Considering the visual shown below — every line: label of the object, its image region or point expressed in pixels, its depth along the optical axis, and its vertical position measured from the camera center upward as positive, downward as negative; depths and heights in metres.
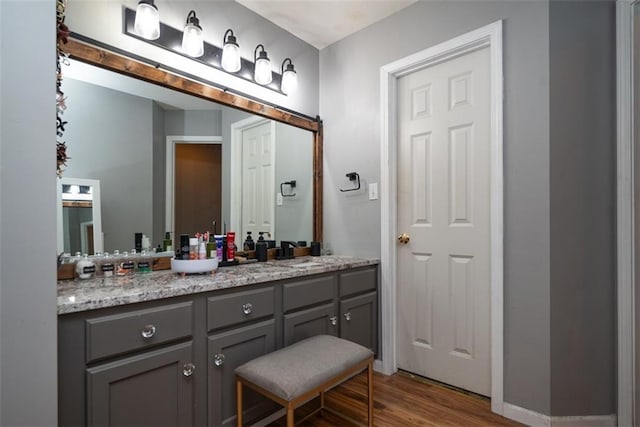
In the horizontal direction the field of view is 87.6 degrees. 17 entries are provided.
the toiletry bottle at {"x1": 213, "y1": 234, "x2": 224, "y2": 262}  1.97 -0.19
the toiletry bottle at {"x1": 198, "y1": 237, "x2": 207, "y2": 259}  1.69 -0.19
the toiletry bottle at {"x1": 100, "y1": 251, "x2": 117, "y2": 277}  1.61 -0.26
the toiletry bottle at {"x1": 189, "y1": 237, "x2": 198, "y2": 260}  1.67 -0.18
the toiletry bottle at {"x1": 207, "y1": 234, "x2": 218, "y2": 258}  1.83 -0.20
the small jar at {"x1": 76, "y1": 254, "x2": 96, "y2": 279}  1.50 -0.25
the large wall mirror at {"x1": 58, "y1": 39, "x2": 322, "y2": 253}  1.62 +0.35
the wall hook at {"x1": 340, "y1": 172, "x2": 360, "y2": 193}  2.53 +0.28
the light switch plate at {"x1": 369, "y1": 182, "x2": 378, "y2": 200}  2.44 +0.16
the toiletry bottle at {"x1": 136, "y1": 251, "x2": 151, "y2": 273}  1.73 -0.26
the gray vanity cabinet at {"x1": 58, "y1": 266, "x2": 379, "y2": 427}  1.13 -0.56
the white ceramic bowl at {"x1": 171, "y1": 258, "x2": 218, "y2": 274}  1.62 -0.25
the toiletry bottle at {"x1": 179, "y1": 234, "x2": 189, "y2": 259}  1.70 -0.18
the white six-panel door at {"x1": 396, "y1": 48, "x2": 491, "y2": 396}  2.04 -0.06
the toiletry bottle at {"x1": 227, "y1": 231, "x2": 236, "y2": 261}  2.01 -0.20
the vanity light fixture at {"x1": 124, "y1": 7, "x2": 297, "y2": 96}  1.71 +0.98
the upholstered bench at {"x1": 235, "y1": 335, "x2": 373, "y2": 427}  1.30 -0.66
